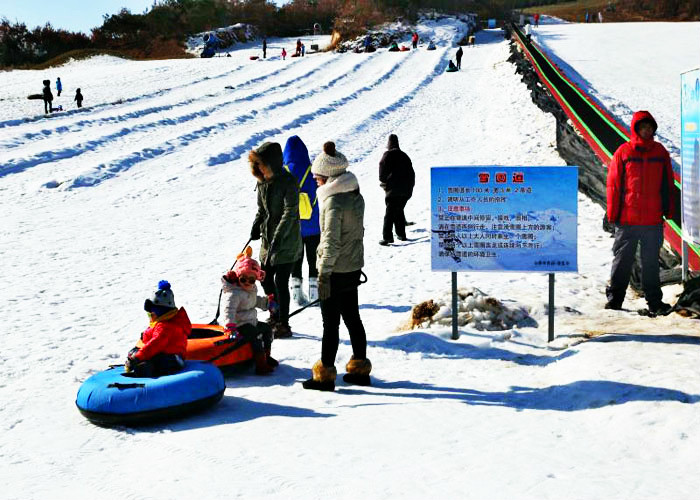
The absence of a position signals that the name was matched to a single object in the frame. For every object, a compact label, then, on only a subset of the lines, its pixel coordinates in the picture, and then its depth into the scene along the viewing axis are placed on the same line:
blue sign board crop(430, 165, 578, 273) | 7.34
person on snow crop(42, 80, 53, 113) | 29.61
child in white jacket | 7.07
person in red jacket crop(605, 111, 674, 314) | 7.73
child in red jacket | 6.24
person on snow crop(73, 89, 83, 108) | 31.20
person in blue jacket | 8.73
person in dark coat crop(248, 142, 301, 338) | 7.83
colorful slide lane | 9.62
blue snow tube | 5.73
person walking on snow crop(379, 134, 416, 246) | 11.95
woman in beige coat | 6.31
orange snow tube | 6.89
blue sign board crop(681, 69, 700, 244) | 7.60
